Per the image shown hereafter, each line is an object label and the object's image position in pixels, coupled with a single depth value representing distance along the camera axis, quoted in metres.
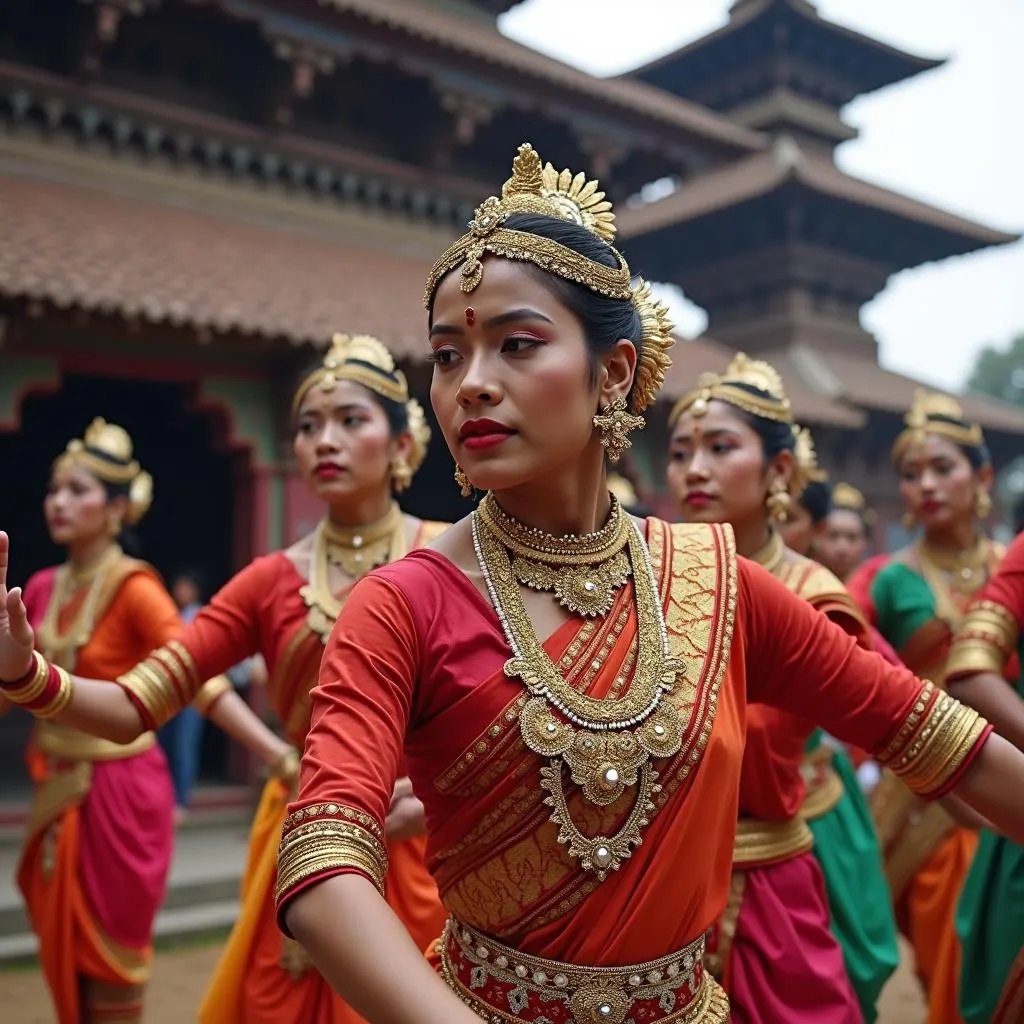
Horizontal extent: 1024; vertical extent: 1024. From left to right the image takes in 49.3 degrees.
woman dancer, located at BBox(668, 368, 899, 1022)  2.39
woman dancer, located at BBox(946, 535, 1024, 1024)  2.34
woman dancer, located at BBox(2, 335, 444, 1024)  2.73
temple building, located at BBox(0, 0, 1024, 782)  7.49
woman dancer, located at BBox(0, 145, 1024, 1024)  1.52
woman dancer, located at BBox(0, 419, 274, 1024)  4.21
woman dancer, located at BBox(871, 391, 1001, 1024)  4.01
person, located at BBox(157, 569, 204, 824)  8.16
